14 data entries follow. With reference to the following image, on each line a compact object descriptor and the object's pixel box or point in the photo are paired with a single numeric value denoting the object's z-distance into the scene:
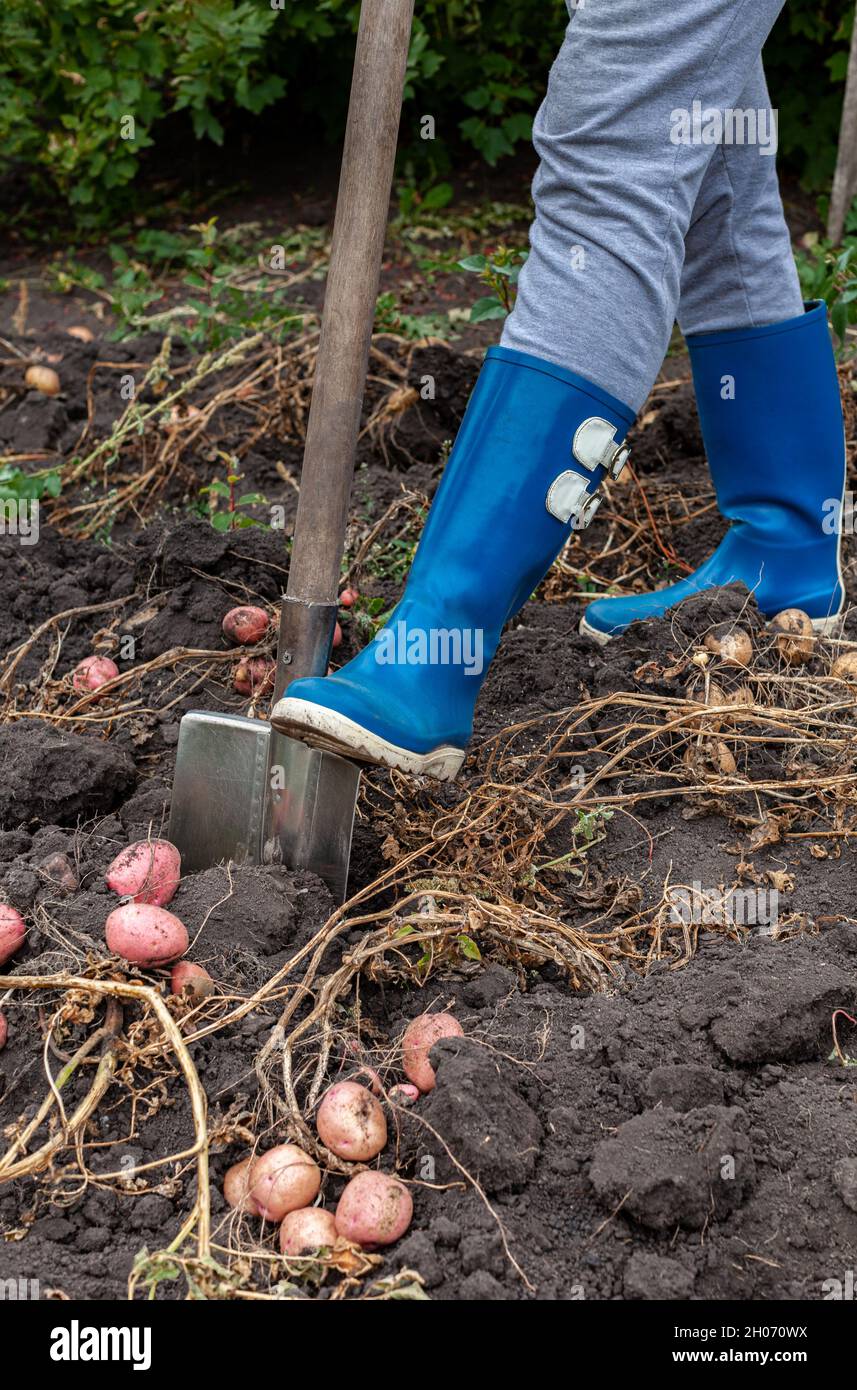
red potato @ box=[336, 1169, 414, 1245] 2.06
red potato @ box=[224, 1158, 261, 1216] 2.09
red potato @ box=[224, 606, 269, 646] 2.67
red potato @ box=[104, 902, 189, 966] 2.20
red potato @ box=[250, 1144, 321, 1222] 2.08
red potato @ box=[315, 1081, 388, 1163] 2.11
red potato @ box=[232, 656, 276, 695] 2.63
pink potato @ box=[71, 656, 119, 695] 2.67
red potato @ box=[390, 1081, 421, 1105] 2.15
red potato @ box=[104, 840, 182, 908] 2.29
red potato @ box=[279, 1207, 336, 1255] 2.06
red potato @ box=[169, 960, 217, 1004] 2.21
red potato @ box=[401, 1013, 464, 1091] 2.16
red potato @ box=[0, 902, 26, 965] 2.25
